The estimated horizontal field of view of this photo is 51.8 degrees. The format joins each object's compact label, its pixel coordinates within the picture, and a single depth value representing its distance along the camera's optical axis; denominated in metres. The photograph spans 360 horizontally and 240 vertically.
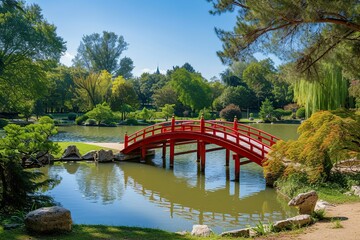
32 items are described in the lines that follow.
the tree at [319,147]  9.19
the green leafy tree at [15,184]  7.45
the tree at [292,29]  6.32
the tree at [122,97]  44.62
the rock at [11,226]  6.19
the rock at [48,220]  5.88
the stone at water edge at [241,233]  6.70
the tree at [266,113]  44.72
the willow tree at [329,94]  15.49
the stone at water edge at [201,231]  6.78
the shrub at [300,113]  44.66
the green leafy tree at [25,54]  24.86
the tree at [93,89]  45.03
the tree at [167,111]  44.88
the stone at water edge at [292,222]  6.71
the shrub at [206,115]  45.43
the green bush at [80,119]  39.53
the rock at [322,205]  8.26
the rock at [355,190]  9.48
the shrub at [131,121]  39.85
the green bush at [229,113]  42.88
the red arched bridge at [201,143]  13.09
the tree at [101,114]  38.08
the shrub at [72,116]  43.31
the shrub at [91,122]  38.50
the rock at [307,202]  7.27
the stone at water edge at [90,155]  17.42
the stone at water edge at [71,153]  17.16
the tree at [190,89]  48.69
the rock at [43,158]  15.55
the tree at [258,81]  52.12
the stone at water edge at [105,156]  17.19
